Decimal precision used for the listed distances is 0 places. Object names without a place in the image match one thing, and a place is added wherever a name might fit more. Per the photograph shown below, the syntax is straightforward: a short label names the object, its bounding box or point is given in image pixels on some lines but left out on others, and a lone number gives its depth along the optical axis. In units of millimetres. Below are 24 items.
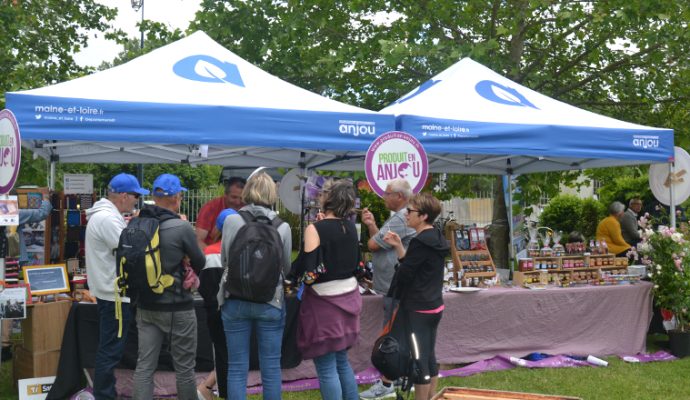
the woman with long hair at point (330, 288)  3656
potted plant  5992
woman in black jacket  3852
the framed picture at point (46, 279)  4574
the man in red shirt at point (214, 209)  4891
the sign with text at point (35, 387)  4398
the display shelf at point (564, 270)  5949
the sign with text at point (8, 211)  3842
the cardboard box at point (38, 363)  4465
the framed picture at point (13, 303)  4090
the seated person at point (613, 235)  7941
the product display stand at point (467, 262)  5755
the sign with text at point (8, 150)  3680
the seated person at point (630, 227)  8742
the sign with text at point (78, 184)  5617
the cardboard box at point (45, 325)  4457
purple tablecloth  5270
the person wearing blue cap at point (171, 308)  3660
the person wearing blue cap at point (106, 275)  4004
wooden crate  3058
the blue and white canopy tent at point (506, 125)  5344
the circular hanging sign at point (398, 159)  4824
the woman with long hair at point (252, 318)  3518
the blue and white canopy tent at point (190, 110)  4324
